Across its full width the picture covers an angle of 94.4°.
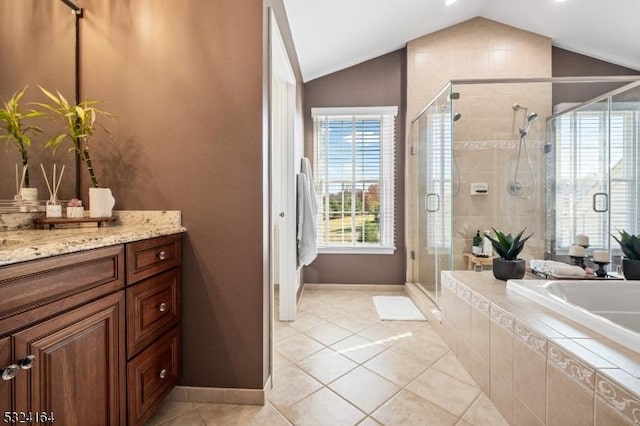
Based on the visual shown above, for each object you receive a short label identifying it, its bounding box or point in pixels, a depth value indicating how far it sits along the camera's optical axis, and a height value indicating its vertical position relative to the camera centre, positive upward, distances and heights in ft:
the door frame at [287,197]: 8.38 +0.36
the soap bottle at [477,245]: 9.37 -1.12
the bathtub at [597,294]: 5.07 -1.47
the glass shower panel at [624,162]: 8.61 +1.43
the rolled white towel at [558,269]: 6.47 -1.33
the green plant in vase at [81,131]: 4.62 +1.28
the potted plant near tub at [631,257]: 6.02 -0.97
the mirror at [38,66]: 4.26 +2.25
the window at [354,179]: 11.23 +1.20
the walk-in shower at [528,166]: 9.04 +1.40
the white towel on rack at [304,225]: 8.75 -0.45
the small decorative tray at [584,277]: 6.34 -1.45
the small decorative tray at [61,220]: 4.36 -0.15
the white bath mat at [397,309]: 8.64 -3.11
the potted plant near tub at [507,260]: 6.31 -1.08
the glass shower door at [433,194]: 8.53 +0.50
